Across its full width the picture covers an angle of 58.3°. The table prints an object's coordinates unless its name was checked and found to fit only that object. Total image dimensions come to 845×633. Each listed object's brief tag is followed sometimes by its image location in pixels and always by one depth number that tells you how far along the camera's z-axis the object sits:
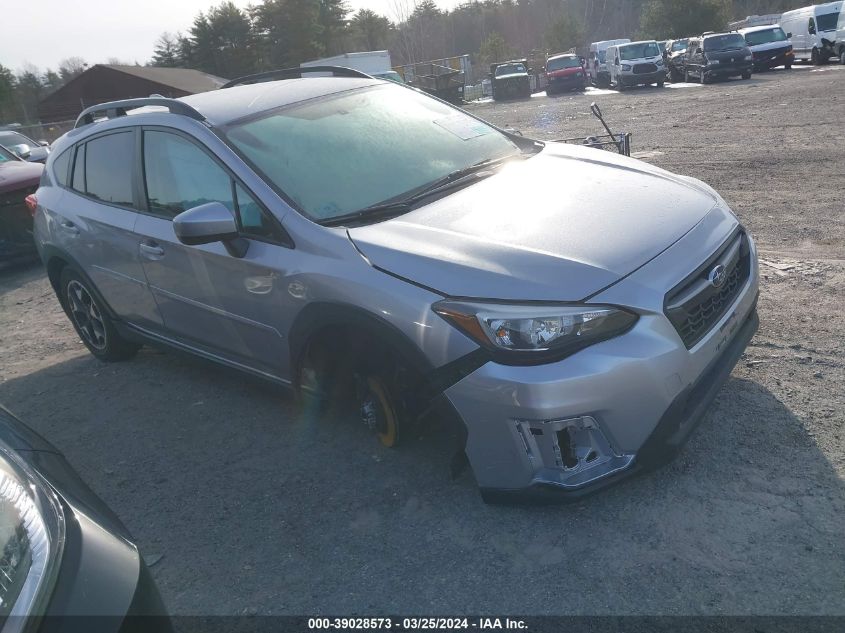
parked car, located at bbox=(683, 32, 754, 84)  25.59
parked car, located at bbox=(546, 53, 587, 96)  35.22
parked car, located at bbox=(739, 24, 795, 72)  27.14
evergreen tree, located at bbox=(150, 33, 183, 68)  62.18
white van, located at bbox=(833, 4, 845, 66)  25.08
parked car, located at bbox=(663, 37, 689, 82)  30.30
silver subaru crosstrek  2.85
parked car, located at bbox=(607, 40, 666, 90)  29.91
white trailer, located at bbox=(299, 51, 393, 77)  36.62
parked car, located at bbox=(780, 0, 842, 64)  26.36
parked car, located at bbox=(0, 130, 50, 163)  13.45
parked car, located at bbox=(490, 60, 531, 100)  36.88
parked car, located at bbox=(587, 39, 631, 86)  36.28
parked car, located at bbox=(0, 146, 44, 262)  9.39
